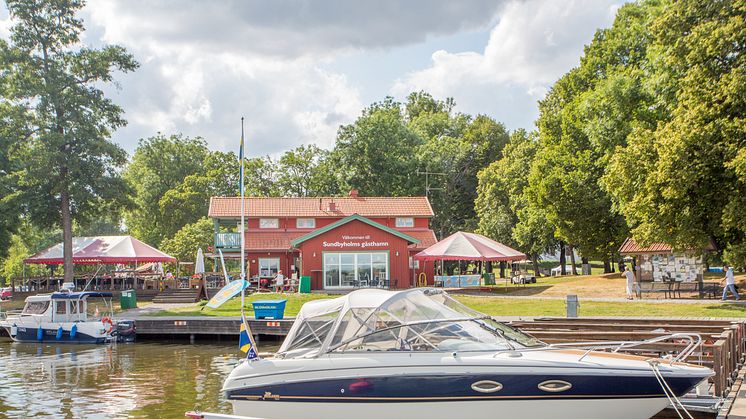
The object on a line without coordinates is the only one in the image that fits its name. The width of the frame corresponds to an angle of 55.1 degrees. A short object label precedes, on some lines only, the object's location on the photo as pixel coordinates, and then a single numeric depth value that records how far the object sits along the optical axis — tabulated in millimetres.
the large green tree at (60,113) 41281
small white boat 28453
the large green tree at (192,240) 63094
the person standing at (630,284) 31947
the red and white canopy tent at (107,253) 44531
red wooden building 42312
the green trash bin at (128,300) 36812
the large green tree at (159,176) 73688
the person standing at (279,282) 40016
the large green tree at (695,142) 26469
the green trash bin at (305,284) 38688
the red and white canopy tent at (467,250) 38781
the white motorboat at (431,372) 9875
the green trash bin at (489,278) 45616
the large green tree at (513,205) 55703
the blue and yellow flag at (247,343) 12002
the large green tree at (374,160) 64000
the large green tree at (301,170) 67438
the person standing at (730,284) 28875
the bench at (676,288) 31297
